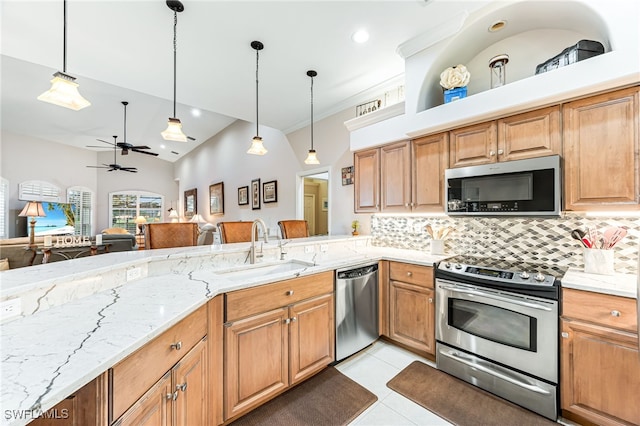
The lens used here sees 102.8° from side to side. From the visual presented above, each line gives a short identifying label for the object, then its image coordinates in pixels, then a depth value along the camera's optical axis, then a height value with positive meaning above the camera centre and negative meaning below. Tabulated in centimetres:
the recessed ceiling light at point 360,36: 236 +168
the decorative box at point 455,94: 239 +113
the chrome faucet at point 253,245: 216 -27
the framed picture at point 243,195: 637 +47
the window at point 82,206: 800 +27
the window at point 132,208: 919 +25
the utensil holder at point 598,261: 178 -35
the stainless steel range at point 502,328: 171 -86
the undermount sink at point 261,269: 205 -48
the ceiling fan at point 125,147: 585 +158
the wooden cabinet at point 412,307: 232 -89
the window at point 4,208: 614 +16
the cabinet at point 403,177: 254 +41
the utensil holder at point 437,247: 270 -36
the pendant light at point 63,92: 174 +84
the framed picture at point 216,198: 754 +50
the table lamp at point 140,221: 911 -24
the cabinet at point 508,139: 192 +62
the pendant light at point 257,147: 304 +80
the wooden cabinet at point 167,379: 86 -67
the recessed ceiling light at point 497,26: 226 +169
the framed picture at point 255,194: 596 +47
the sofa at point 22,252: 405 -60
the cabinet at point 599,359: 147 -89
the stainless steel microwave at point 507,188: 187 +20
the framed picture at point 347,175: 369 +56
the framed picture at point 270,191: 542 +49
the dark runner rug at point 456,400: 171 -138
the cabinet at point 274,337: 159 -88
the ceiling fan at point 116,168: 714 +133
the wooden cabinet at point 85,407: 76 -58
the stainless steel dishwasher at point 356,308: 226 -89
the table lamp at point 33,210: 585 +11
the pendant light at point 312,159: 333 +73
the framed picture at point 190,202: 913 +43
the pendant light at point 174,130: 243 +82
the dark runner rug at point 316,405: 171 -138
